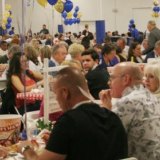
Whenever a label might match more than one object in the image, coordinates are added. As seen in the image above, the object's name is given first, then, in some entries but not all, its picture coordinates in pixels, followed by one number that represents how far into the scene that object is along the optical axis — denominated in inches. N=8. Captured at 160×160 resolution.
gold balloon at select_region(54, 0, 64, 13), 448.0
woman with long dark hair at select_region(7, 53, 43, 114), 233.9
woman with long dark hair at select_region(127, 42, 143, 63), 390.8
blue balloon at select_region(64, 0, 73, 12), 501.9
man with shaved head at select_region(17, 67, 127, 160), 98.4
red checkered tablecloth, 224.9
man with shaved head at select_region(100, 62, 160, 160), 133.6
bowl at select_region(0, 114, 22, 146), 133.1
